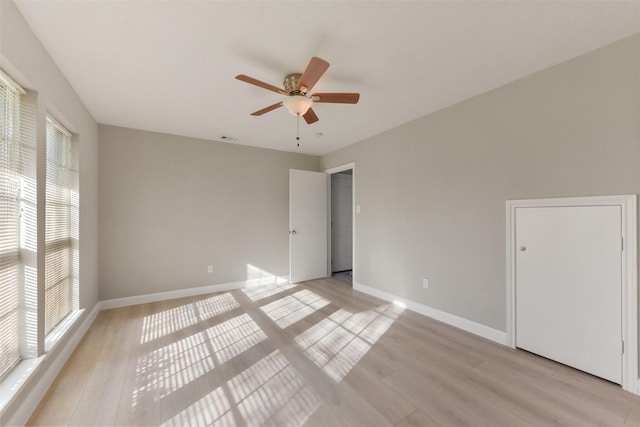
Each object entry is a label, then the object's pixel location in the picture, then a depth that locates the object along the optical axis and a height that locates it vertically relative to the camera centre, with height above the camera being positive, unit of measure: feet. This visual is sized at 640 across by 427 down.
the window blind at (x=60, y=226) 6.91 -0.33
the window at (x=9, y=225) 4.93 -0.20
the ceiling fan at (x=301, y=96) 6.22 +3.13
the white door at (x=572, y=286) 6.07 -1.87
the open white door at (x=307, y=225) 14.61 -0.62
